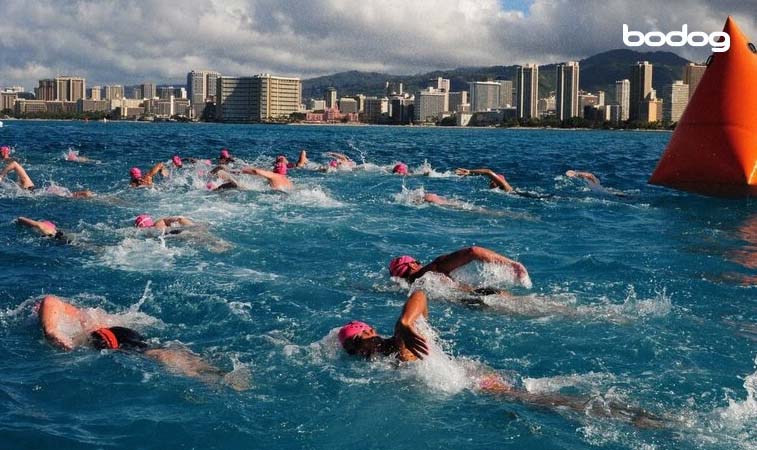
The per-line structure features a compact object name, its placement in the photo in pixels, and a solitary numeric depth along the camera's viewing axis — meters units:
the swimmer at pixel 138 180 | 21.28
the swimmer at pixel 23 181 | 20.61
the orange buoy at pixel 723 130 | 19.39
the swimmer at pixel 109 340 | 7.32
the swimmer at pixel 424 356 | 6.32
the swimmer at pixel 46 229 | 13.88
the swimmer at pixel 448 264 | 9.11
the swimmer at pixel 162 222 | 14.21
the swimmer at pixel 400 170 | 27.53
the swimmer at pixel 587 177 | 24.54
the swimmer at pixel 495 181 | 18.86
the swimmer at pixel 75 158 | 32.84
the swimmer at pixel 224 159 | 30.19
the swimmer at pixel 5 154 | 32.49
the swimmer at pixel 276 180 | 18.29
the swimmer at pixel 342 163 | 29.53
